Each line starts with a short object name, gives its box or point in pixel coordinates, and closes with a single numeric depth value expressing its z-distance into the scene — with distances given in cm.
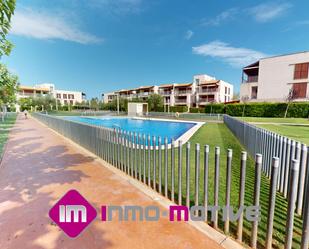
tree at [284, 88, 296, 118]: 2455
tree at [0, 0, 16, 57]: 249
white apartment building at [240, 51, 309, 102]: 2852
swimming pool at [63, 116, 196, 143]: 1793
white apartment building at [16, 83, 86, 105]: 6971
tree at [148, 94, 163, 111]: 4388
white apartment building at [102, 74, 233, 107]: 4547
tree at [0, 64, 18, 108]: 873
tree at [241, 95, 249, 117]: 3249
